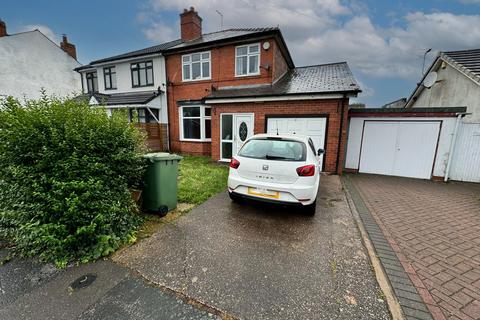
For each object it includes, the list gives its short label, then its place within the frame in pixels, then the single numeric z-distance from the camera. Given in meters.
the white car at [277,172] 3.60
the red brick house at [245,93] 7.47
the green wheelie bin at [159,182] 3.75
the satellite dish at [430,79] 10.04
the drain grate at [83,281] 2.23
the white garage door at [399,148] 7.33
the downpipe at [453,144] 6.79
